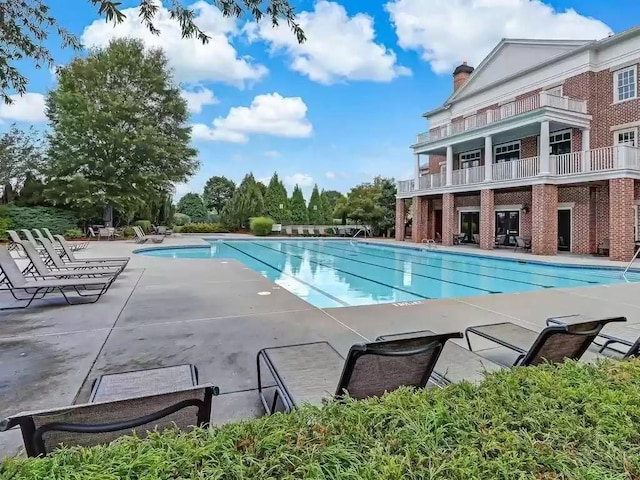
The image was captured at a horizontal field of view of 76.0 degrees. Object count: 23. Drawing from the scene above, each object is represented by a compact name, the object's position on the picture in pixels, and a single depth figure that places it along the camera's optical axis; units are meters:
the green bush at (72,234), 23.64
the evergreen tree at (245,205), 34.72
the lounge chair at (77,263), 8.38
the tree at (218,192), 51.59
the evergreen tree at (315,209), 38.44
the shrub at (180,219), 37.12
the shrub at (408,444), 1.35
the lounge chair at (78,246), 16.51
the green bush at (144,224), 29.00
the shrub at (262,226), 31.45
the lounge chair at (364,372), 2.27
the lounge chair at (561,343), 2.80
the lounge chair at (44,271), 7.11
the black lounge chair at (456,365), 2.94
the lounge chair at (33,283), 6.14
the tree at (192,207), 45.06
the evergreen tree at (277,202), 36.50
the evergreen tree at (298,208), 37.62
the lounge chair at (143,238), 20.63
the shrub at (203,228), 33.97
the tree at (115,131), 23.62
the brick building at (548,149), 15.84
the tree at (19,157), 24.16
